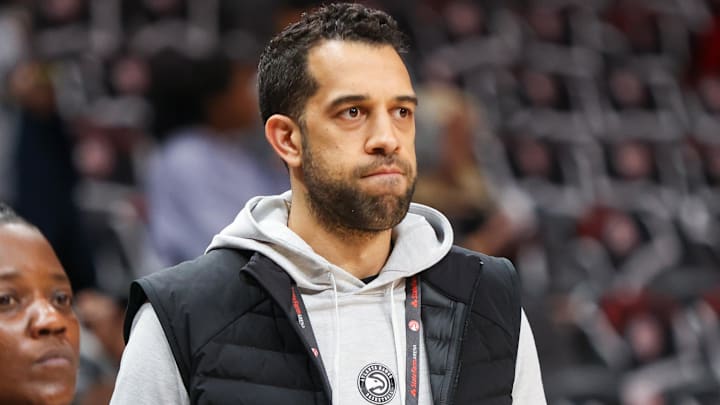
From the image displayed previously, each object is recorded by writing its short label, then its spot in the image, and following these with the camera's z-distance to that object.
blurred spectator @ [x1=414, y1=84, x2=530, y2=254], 11.90
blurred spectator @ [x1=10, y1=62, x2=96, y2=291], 10.36
